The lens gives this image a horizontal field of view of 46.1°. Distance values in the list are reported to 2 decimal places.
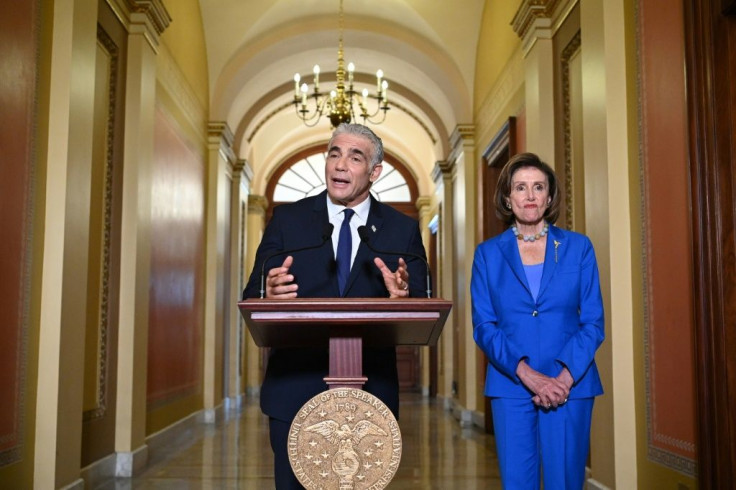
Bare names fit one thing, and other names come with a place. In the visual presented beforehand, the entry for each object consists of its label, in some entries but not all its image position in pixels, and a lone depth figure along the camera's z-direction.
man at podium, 2.46
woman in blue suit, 2.56
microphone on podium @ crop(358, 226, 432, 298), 2.34
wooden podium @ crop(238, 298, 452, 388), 2.11
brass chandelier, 9.55
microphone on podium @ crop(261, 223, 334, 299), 2.28
